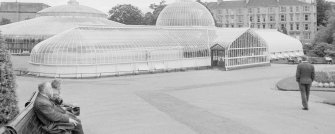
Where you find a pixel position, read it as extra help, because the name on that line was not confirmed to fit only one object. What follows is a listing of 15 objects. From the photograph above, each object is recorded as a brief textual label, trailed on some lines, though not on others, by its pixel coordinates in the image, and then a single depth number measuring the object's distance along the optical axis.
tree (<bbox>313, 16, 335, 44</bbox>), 55.84
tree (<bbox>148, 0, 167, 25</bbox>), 75.75
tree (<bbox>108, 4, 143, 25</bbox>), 77.94
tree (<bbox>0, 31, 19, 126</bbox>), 7.61
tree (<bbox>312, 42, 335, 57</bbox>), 47.72
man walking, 13.33
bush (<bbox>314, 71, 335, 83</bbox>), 21.14
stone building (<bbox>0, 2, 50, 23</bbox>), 107.50
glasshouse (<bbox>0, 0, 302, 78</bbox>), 27.97
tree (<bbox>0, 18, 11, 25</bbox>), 85.13
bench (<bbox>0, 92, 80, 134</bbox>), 5.01
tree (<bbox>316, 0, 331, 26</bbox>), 96.23
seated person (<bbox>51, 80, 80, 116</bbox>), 8.77
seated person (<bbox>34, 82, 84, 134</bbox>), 6.95
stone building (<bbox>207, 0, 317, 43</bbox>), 91.44
